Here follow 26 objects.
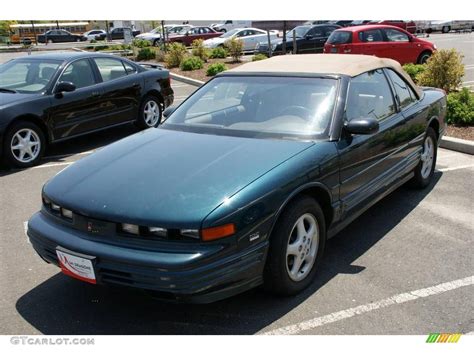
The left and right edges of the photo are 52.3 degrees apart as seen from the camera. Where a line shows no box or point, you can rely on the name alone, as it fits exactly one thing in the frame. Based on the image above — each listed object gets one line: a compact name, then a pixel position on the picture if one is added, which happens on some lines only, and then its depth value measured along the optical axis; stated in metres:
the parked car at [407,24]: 29.00
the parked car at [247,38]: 25.08
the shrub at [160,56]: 20.88
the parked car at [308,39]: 19.52
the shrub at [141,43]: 28.35
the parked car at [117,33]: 48.56
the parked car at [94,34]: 49.69
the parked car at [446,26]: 36.23
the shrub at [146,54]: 22.53
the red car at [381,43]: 14.08
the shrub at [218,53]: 20.41
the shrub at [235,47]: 18.39
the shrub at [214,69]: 15.16
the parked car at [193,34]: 30.17
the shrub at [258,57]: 16.22
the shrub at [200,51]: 19.53
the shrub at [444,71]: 8.92
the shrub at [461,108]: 7.85
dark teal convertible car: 2.78
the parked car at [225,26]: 40.87
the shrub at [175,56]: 18.31
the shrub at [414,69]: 10.94
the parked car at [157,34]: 32.44
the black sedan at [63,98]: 6.66
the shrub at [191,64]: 16.97
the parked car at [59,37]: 49.53
